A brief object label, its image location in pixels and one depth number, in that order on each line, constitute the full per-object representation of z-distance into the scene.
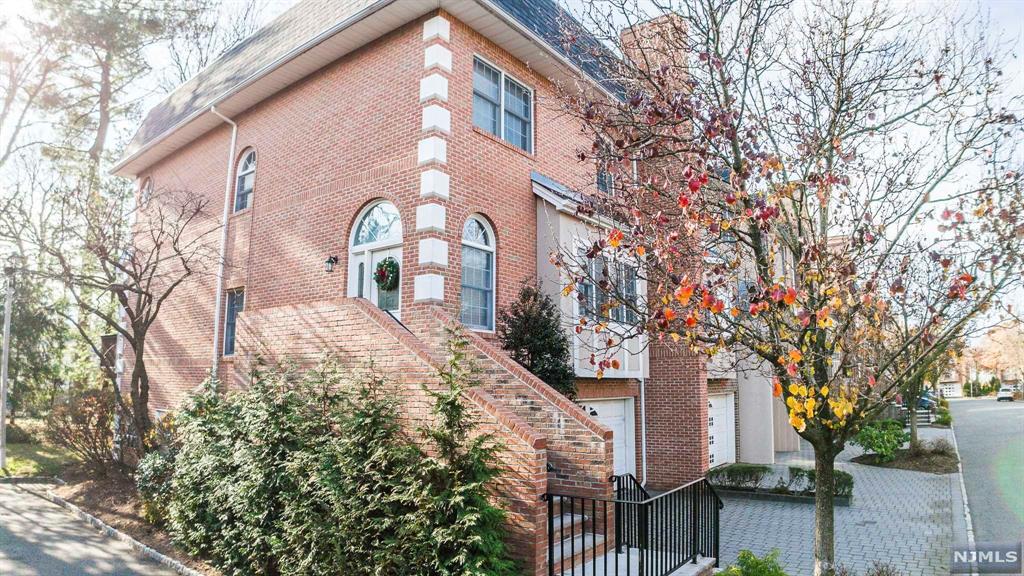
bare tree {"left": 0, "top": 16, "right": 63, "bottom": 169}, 21.47
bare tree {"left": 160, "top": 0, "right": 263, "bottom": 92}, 25.08
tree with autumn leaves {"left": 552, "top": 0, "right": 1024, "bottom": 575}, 5.17
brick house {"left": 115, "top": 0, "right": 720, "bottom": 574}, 7.85
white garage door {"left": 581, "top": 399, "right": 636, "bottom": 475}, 12.79
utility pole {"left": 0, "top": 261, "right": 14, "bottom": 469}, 15.80
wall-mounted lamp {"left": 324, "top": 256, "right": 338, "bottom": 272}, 11.02
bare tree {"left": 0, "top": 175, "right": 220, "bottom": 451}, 11.98
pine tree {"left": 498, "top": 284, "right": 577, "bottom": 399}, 9.50
